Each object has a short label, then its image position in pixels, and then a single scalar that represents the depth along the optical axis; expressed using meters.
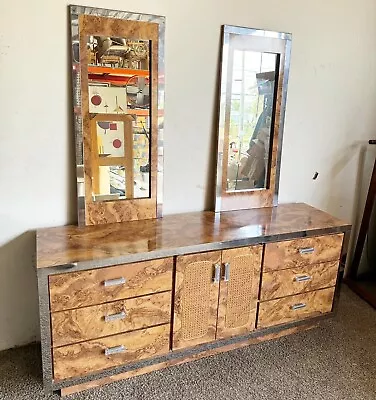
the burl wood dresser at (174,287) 1.74
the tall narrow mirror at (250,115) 2.24
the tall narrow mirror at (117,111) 1.92
